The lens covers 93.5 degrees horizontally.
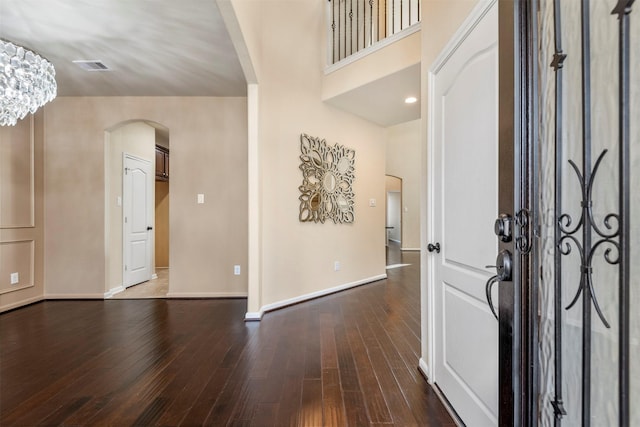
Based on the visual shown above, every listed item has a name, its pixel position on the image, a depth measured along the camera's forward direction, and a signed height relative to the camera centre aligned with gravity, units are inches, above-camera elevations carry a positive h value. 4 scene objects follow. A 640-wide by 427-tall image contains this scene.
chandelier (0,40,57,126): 87.9 +40.3
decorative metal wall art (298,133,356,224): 145.3 +16.2
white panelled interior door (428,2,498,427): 49.2 -0.3
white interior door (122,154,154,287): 172.6 -3.8
